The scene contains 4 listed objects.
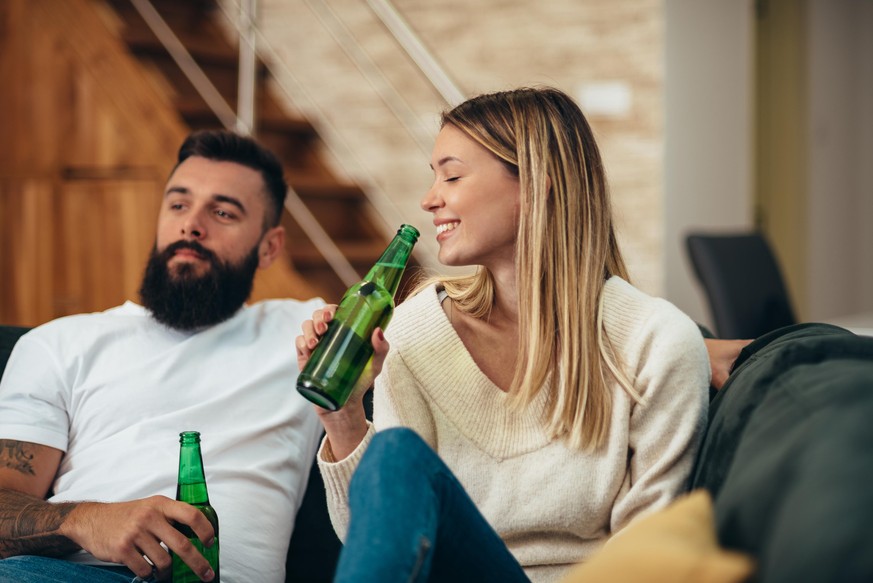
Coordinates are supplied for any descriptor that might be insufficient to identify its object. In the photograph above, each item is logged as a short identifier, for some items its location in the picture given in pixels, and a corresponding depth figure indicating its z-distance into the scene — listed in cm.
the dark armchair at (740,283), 310
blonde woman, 149
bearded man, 157
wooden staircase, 375
